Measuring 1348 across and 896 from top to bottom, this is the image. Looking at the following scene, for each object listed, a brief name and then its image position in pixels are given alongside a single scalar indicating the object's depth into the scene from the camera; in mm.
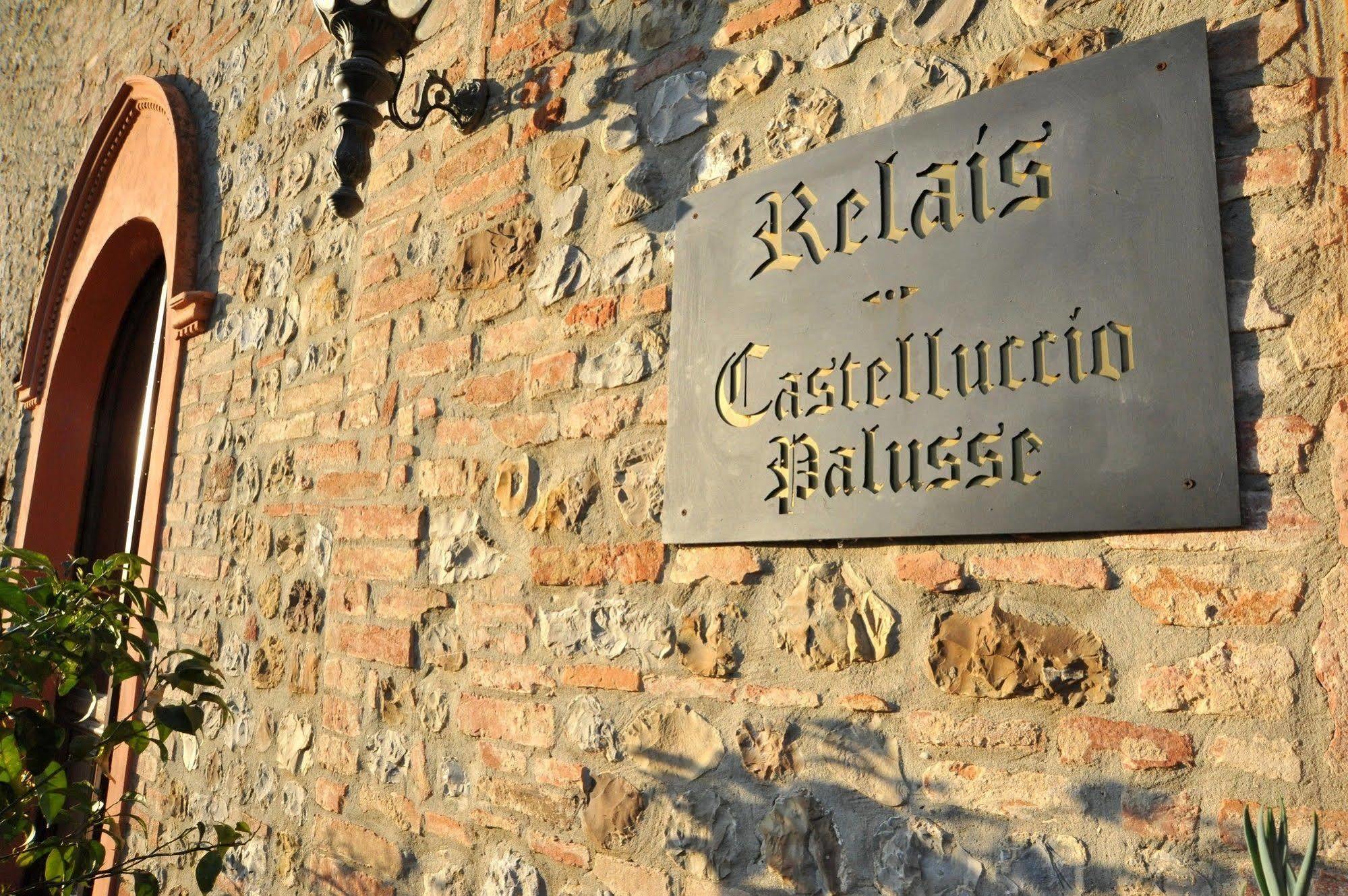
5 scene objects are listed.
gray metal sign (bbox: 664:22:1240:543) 1308
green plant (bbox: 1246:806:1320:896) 914
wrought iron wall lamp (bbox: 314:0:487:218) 2330
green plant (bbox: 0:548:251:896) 2000
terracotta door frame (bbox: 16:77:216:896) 4266
